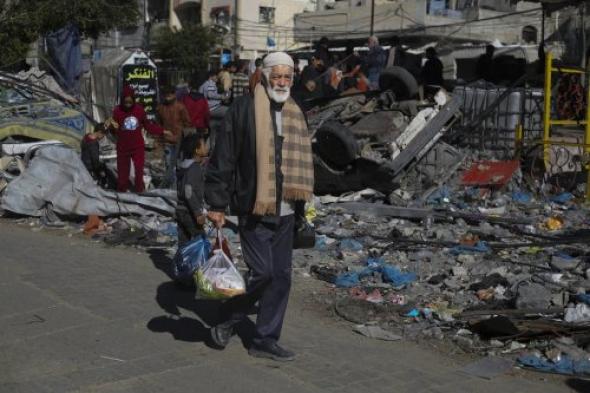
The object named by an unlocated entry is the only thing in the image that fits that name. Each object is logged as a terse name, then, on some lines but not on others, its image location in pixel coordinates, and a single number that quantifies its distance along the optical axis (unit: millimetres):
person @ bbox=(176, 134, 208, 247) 6883
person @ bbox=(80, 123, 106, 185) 12508
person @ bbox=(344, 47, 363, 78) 17116
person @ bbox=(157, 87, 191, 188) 12414
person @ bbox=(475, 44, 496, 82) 18125
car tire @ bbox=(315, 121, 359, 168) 11727
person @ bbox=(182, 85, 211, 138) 13578
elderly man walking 4969
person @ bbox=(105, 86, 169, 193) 11461
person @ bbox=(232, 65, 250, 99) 20594
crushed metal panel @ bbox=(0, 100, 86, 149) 14109
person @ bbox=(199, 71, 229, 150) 15008
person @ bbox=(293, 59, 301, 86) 15801
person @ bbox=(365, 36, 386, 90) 16953
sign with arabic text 18953
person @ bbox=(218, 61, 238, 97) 17641
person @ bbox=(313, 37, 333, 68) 16344
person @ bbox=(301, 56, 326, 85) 15180
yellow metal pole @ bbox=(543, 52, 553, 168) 12266
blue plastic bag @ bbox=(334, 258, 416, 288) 7363
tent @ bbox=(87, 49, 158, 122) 19078
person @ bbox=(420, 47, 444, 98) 15745
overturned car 11883
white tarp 10453
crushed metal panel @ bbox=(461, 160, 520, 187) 12023
